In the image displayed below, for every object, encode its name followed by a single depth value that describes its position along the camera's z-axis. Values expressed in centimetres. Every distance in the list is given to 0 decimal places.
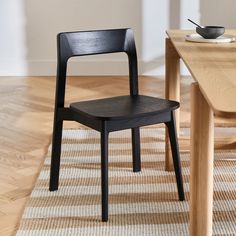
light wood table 355
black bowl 460
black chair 441
